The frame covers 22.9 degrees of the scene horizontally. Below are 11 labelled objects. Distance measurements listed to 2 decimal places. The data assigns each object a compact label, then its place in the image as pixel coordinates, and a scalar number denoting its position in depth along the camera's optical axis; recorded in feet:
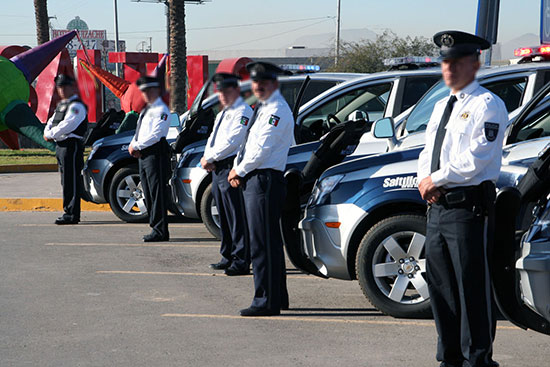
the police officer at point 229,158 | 39.74
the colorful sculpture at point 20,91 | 104.16
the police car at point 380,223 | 31.35
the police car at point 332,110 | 47.47
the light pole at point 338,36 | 236.05
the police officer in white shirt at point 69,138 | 57.45
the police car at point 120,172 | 57.03
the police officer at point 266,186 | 32.93
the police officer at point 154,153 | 49.59
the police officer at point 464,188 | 23.04
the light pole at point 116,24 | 330.54
